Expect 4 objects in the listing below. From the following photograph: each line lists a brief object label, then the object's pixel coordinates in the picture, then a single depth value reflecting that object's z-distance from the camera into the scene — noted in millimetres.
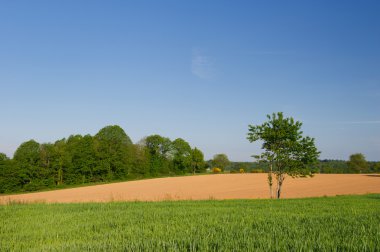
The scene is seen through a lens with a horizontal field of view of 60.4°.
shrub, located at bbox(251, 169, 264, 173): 104050
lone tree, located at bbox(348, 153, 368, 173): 107875
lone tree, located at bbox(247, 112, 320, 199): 26133
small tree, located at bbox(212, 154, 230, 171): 130000
